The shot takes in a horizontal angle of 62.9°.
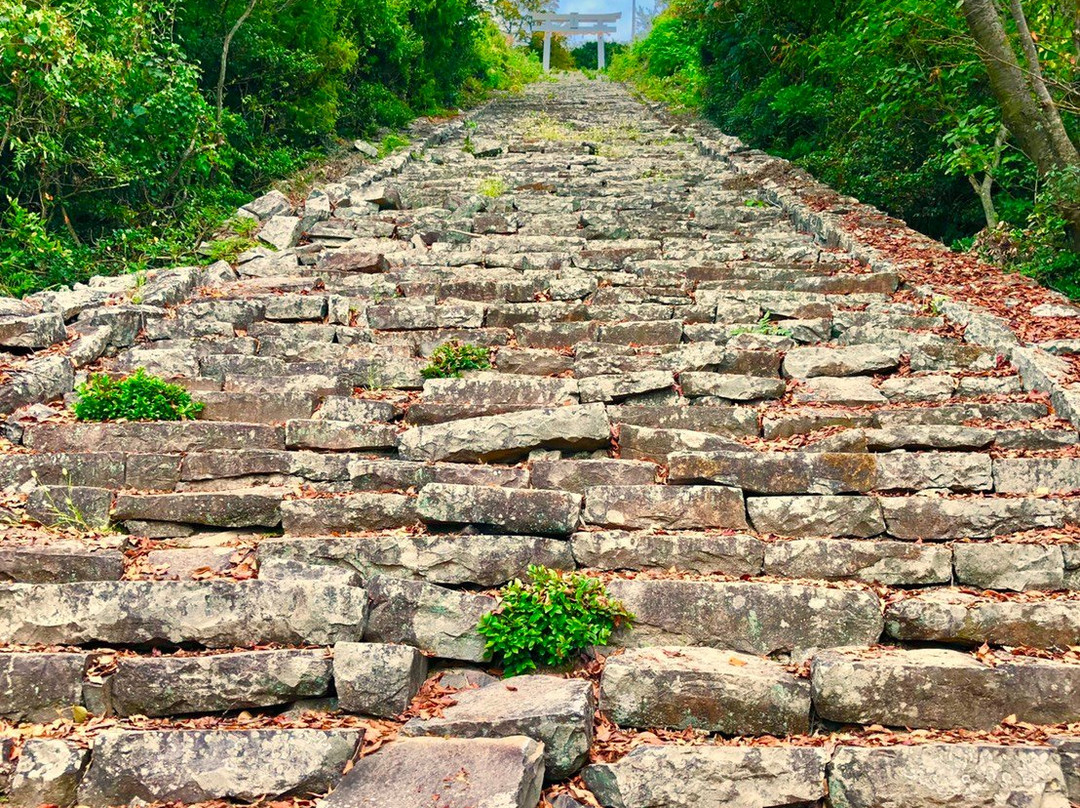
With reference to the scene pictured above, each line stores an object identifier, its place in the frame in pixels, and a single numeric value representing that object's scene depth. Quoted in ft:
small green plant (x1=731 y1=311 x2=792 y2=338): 24.27
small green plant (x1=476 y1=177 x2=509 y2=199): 39.81
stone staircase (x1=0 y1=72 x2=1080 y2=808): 11.64
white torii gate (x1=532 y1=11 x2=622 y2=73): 155.12
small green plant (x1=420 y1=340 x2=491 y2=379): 21.94
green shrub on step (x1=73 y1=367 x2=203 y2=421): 19.67
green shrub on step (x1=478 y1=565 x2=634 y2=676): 13.55
